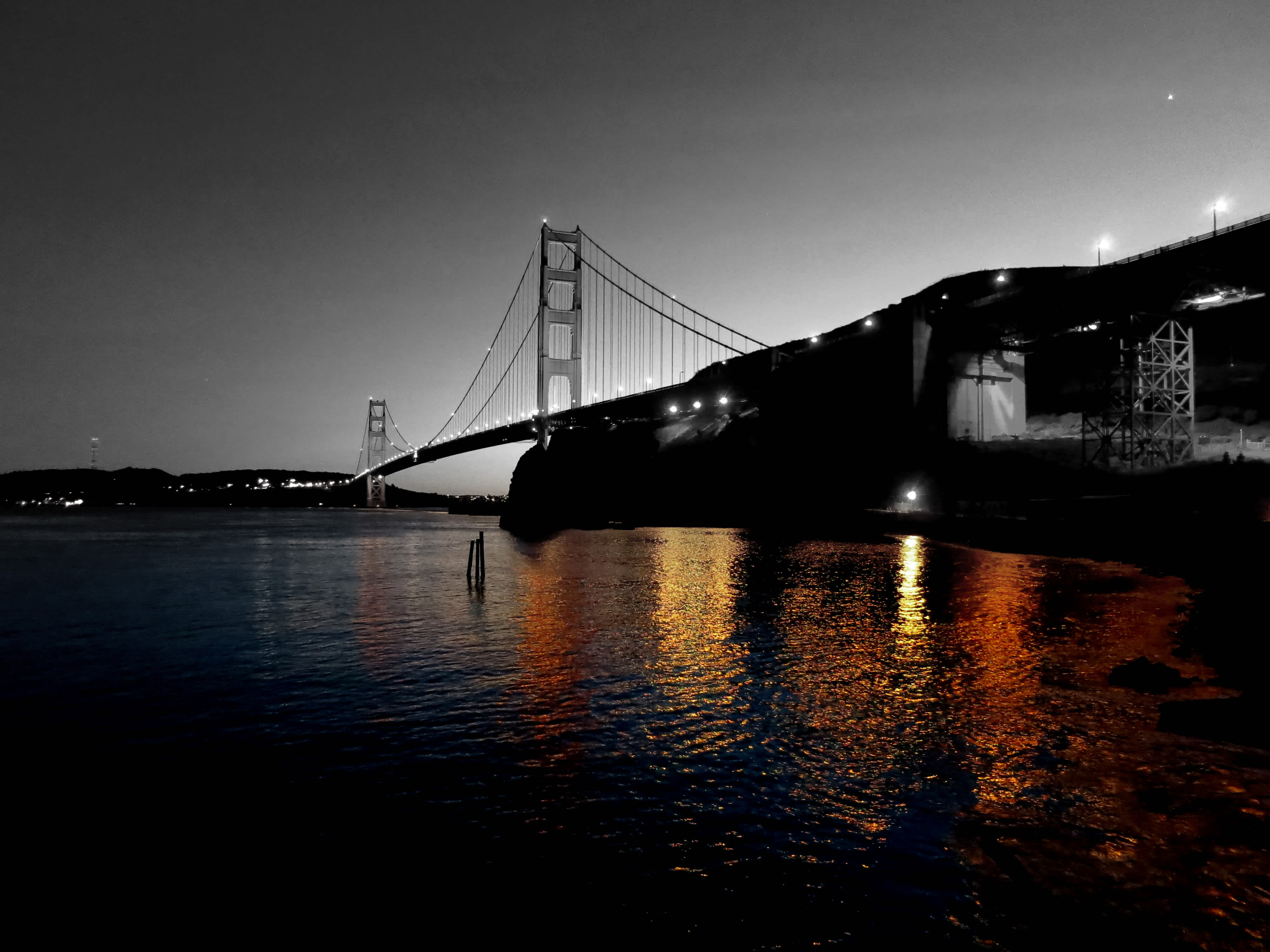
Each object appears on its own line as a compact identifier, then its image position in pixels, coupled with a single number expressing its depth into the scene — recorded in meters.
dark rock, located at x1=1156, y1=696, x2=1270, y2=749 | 6.84
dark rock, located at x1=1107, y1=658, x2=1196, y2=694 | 8.88
